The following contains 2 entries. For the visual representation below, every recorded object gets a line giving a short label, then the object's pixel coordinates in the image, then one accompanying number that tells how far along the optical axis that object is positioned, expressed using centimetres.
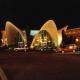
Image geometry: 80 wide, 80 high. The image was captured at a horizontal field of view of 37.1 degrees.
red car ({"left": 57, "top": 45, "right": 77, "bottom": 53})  2066
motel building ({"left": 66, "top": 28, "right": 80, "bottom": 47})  3868
